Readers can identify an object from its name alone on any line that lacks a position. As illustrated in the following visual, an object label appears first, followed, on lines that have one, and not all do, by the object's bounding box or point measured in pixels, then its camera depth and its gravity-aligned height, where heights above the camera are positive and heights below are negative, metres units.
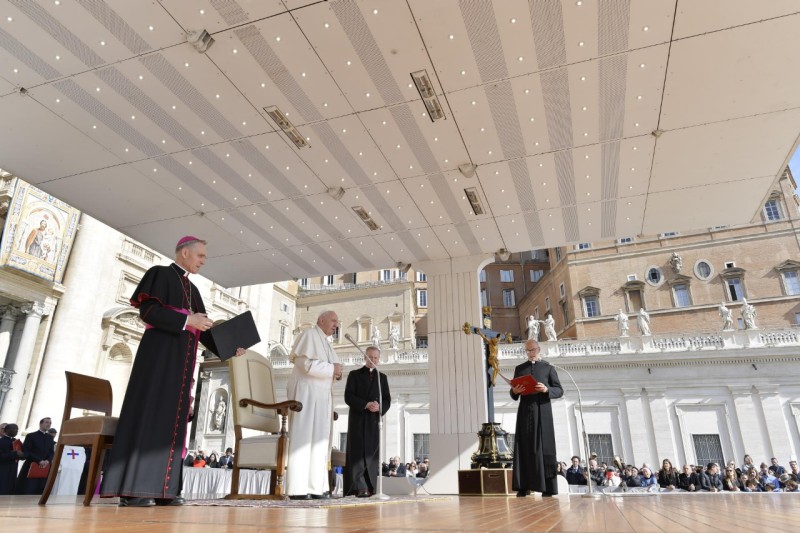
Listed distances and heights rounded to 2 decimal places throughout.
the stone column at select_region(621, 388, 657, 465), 19.19 +0.91
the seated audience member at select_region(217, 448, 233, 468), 14.95 -0.15
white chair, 4.46 +0.34
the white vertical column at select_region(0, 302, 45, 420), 14.86 +2.68
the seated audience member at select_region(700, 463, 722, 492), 11.84 -0.52
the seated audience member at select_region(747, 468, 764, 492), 12.32 -0.48
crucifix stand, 6.23 +0.08
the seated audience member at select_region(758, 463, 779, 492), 12.45 -0.50
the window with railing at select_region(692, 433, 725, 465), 18.88 +0.28
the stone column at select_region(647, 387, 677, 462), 18.95 +0.97
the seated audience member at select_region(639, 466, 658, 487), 13.16 -0.55
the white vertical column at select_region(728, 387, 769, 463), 18.27 +1.11
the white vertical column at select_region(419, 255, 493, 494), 7.29 +1.20
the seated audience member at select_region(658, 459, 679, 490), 12.71 -0.47
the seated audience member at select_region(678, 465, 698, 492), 12.25 -0.53
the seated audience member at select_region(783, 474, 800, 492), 12.24 -0.67
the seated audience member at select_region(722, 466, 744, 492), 12.23 -0.58
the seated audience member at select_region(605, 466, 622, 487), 13.18 -0.57
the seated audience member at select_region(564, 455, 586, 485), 12.08 -0.45
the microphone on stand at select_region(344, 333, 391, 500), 4.38 +0.24
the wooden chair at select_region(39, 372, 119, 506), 3.33 +0.11
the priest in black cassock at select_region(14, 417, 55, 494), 7.51 -0.01
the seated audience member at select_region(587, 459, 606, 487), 13.08 -0.45
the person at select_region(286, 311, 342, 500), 4.59 +0.39
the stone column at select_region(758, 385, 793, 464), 17.92 +0.96
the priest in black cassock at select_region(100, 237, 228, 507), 3.13 +0.39
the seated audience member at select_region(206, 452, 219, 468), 15.60 -0.19
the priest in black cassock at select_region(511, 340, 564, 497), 5.07 +0.18
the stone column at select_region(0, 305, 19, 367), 16.17 +3.90
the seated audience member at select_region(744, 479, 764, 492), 12.15 -0.67
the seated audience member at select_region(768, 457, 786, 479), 13.65 -0.35
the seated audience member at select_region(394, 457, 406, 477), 15.65 -0.42
